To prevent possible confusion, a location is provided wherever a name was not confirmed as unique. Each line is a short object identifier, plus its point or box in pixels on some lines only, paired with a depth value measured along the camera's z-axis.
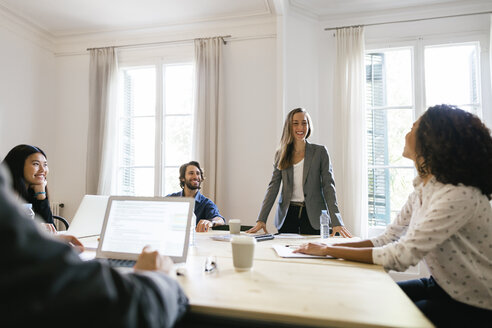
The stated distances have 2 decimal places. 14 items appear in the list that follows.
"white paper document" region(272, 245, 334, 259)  1.33
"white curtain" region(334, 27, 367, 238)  3.61
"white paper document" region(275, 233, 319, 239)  1.91
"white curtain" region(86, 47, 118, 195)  4.23
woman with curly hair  1.11
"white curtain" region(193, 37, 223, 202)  3.86
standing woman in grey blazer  2.54
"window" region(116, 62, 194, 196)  4.19
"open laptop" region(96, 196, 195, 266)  1.22
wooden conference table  0.72
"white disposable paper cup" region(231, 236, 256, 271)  1.12
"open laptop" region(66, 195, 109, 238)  1.94
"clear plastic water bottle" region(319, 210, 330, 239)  1.86
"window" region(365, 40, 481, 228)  3.63
